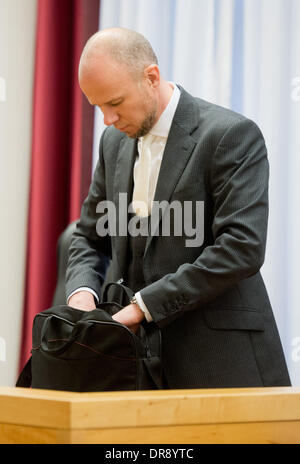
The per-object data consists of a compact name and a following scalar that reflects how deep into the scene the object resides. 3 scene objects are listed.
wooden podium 3.19
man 3.86
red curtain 5.46
